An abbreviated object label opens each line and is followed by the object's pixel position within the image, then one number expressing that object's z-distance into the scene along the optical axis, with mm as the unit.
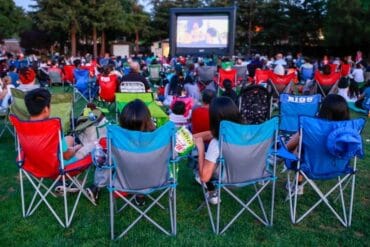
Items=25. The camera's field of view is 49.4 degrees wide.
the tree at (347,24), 25328
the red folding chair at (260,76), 10219
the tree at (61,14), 30602
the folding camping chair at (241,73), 12166
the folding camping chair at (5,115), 6104
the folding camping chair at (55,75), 13242
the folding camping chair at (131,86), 7316
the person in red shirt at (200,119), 4273
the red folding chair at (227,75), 10875
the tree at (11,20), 34588
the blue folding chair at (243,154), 3072
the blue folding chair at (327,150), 3095
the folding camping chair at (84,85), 9641
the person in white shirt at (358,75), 13430
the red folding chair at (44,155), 3148
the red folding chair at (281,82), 8500
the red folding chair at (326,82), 8812
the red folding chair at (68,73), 12702
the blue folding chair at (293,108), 5496
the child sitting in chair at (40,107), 3512
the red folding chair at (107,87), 8242
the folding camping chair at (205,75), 11047
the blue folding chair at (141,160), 2940
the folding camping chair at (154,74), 14297
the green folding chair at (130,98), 5482
